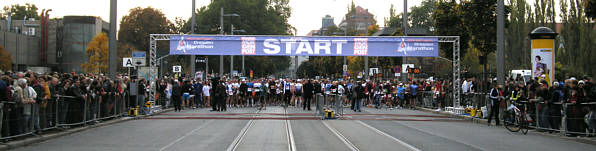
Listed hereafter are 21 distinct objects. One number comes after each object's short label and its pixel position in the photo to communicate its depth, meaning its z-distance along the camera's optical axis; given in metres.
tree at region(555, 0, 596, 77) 43.34
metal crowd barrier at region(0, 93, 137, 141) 11.45
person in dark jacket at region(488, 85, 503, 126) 18.81
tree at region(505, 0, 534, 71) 51.84
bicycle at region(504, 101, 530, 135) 16.05
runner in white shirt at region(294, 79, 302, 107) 30.33
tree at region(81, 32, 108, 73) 67.81
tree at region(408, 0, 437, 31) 93.94
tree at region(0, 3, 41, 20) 99.12
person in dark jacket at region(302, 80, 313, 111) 26.83
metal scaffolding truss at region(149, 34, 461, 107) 25.08
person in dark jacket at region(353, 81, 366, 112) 26.33
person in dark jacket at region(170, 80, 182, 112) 26.03
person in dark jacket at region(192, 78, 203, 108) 29.61
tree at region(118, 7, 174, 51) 62.62
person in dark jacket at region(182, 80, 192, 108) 29.09
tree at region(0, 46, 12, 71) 55.51
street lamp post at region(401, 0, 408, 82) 33.04
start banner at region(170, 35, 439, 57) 26.48
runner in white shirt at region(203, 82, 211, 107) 31.31
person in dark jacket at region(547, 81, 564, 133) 15.13
